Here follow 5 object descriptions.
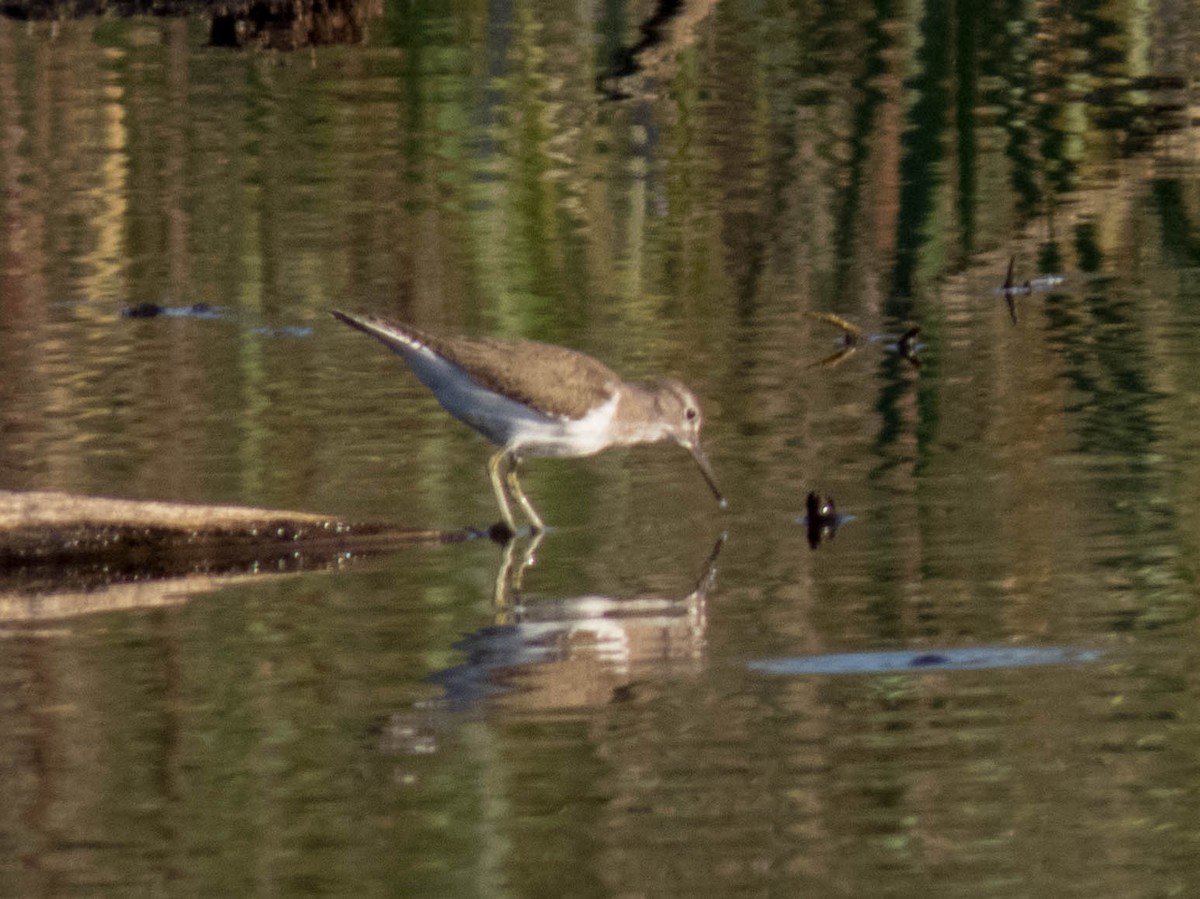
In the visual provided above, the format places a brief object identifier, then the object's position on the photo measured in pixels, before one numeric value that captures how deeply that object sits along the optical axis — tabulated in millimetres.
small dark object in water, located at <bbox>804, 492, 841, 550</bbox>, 14875
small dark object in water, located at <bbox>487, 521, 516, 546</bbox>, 15219
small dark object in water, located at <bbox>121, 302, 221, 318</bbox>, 22125
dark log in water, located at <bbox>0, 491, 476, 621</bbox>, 14516
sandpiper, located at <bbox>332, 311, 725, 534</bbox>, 16094
